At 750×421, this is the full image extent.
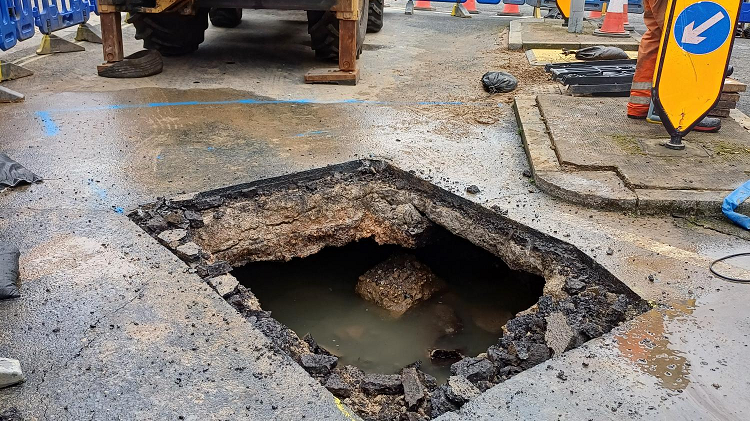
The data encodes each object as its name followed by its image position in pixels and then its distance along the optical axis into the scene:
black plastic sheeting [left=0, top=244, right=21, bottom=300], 2.52
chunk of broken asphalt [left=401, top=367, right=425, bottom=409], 2.20
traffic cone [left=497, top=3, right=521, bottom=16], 13.48
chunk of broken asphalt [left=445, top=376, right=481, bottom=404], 2.12
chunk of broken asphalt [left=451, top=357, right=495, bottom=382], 2.31
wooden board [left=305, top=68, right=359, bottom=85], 6.46
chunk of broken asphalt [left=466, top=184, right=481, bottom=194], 3.65
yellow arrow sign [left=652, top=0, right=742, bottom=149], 3.81
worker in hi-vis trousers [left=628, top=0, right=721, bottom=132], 4.65
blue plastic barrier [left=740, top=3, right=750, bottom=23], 10.11
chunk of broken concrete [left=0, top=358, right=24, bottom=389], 2.00
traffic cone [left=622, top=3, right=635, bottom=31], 9.00
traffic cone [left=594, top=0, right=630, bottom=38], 8.66
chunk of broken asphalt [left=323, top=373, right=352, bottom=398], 2.20
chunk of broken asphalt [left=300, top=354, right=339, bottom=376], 2.30
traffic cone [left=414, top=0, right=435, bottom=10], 13.55
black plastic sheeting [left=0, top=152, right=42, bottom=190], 3.67
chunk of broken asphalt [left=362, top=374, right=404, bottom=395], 2.31
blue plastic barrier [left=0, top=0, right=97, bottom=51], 6.56
